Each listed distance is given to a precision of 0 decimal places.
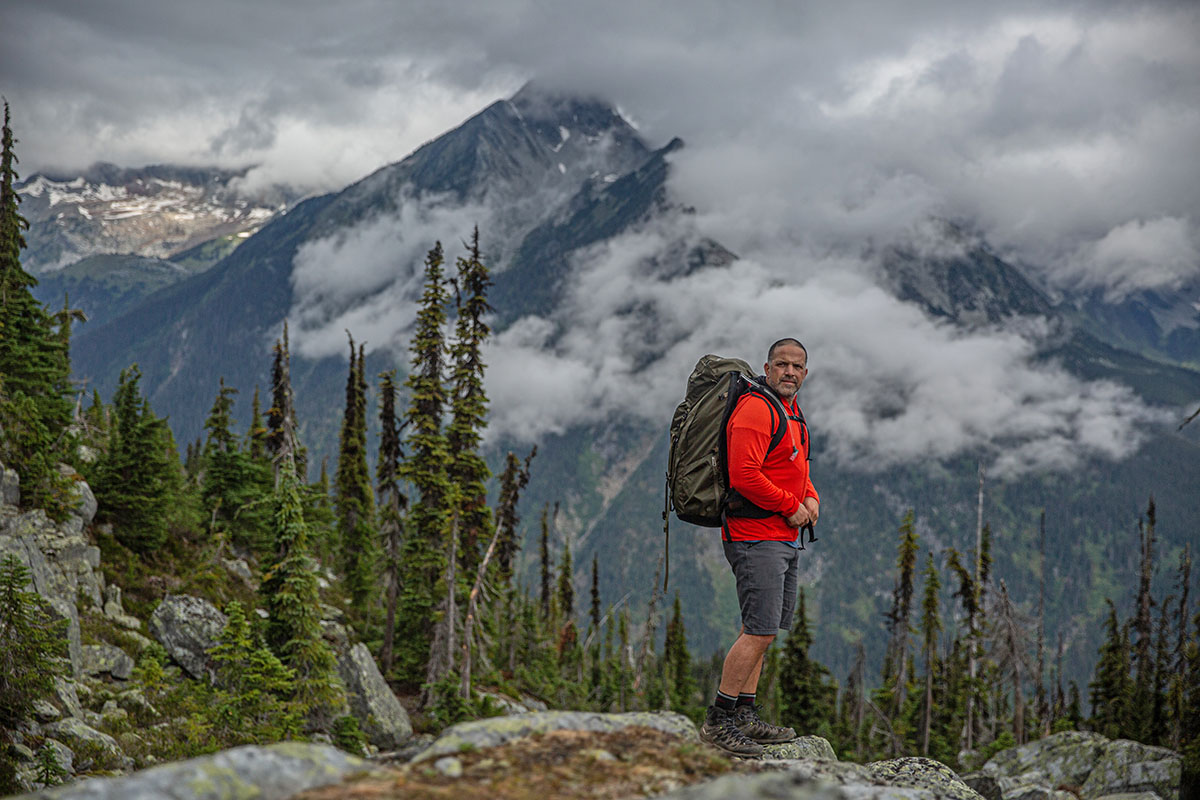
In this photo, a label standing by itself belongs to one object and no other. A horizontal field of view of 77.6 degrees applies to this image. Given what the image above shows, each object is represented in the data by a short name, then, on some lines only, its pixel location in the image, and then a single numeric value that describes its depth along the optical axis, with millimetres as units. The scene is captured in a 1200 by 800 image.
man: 6859
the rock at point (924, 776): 6719
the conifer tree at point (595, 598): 67750
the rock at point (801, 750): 7529
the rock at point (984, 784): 15404
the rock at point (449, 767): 4536
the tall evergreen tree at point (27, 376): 19531
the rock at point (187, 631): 20141
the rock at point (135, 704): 15945
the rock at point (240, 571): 30167
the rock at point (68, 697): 13336
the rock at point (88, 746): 12305
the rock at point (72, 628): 15078
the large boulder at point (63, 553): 17734
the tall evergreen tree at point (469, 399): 28344
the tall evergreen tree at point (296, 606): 18828
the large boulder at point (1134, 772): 17953
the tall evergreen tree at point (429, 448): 28297
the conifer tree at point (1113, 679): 50219
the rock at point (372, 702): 23969
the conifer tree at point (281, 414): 35125
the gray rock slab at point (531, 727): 5066
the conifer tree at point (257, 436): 38788
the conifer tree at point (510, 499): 36531
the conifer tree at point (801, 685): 50594
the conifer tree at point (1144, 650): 44544
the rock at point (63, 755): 11211
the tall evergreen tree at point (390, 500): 31500
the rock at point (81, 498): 21375
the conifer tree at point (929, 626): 40000
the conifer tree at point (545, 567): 57938
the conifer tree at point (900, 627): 41000
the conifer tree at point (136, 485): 24031
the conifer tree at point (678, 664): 63031
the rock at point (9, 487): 18156
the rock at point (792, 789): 3572
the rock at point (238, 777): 3662
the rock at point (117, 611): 20125
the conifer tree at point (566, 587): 66875
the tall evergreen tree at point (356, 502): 39406
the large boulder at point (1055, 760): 20484
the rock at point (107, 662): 17016
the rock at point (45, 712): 12398
